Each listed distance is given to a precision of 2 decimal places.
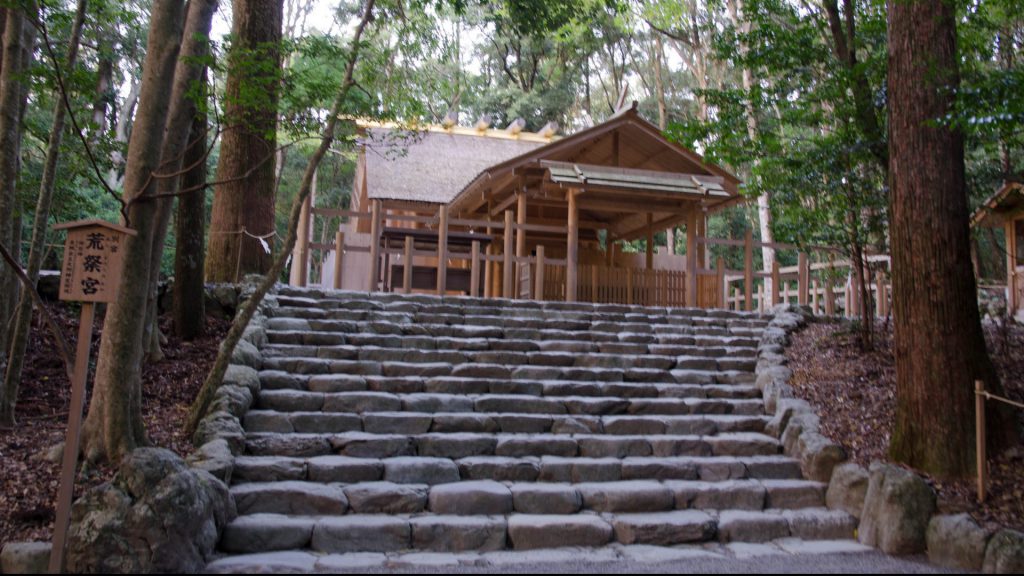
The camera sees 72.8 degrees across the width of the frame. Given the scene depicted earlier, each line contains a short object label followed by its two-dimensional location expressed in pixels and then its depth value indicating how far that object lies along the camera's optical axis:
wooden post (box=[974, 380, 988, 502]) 5.30
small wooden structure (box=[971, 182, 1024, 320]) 14.34
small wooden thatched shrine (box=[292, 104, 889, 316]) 12.00
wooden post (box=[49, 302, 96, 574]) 3.89
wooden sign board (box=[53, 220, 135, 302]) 4.38
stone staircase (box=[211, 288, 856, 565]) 5.09
